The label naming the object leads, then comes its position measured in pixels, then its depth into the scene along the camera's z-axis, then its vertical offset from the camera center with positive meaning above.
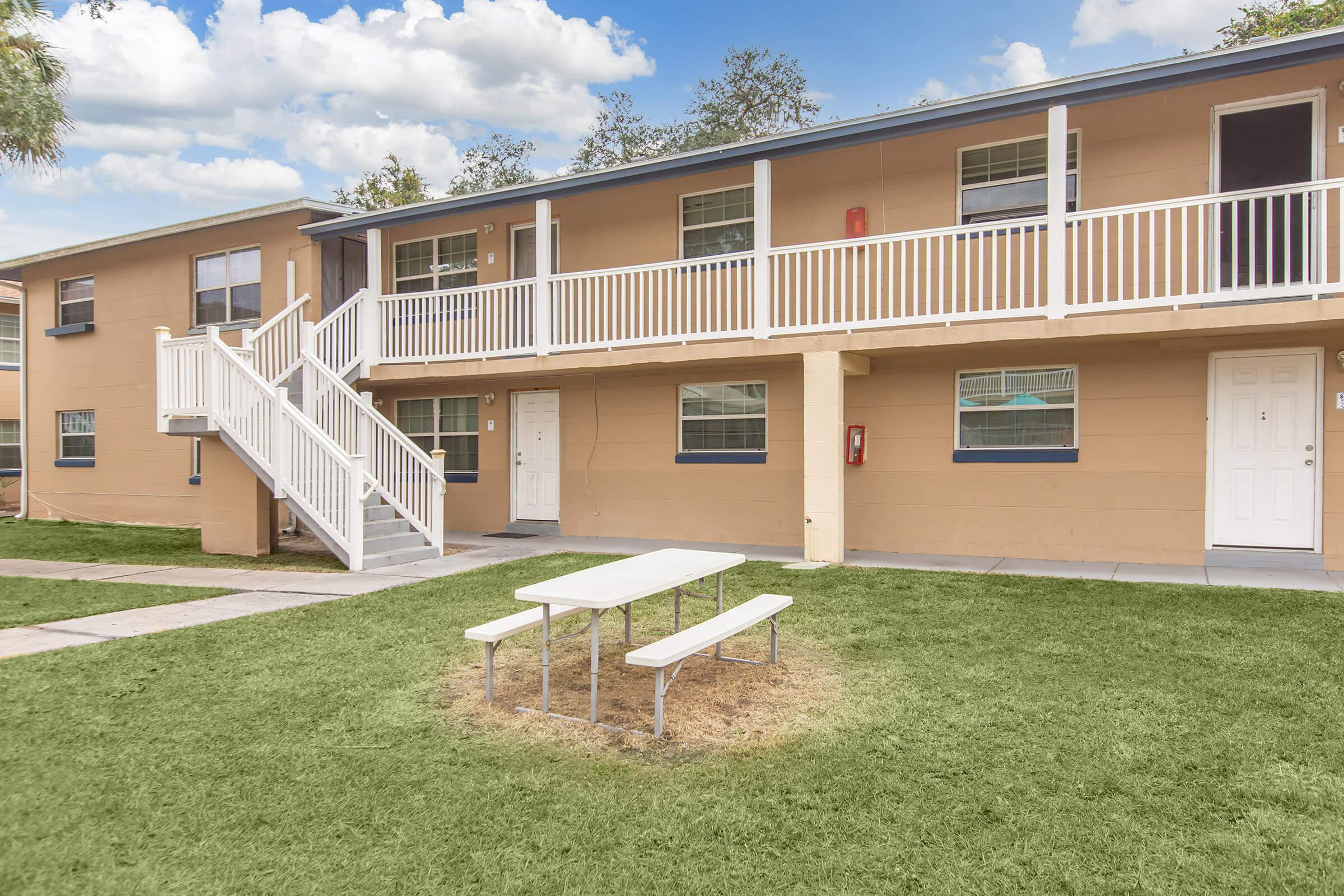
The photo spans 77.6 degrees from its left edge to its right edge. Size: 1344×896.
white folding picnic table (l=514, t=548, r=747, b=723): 4.20 -0.80
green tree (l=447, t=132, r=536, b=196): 28.66 +9.55
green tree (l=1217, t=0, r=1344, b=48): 17.55 +9.35
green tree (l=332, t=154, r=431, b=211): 27.11 +8.39
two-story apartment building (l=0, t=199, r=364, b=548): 14.04 +2.10
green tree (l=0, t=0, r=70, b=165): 10.56 +4.57
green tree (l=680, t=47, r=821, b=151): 25.48 +10.44
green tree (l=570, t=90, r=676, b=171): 26.70 +9.73
